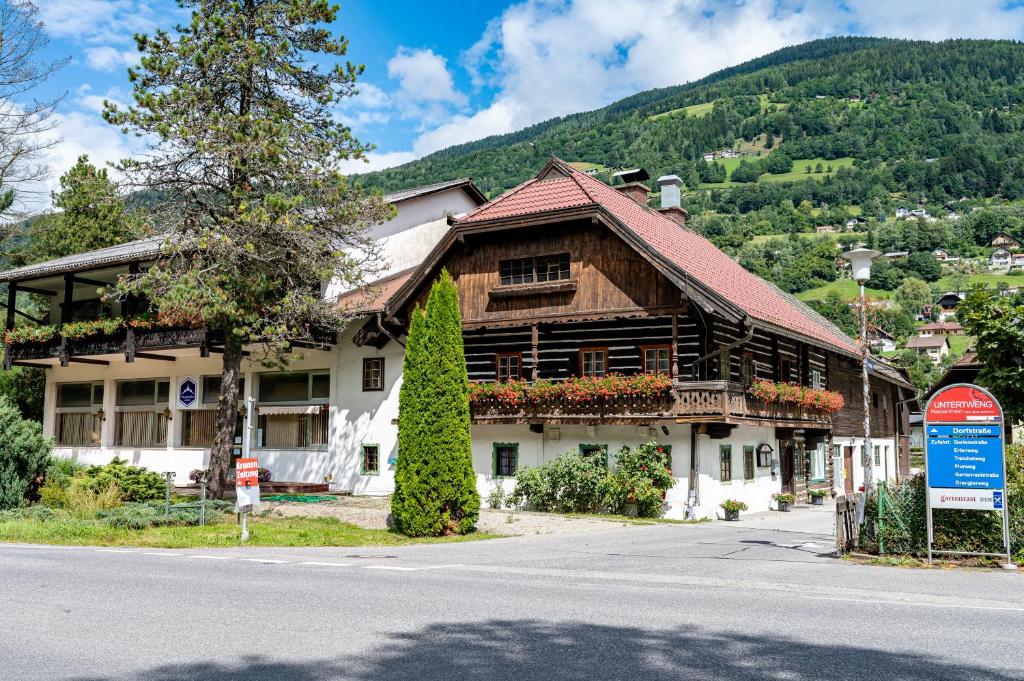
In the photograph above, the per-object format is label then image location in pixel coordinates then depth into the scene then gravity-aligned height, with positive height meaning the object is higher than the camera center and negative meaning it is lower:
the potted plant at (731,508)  25.94 -1.69
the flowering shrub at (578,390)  25.58 +1.67
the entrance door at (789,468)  33.31 -0.66
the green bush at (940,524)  14.59 -1.19
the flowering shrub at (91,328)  33.66 +4.16
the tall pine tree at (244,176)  22.75 +6.99
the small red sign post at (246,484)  18.22 -0.86
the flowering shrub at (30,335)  35.75 +4.10
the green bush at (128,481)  24.97 -1.14
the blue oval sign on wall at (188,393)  28.52 +1.52
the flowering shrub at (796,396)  27.31 +1.77
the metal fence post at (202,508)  21.23 -1.56
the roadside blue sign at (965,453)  14.28 +0.00
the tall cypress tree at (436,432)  20.91 +0.29
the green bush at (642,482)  25.55 -0.96
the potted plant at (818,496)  33.62 -1.70
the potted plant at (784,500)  30.00 -1.65
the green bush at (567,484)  26.30 -1.11
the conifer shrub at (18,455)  23.36 -0.44
